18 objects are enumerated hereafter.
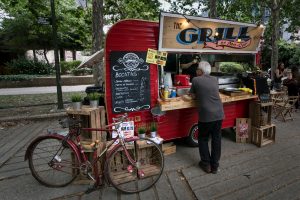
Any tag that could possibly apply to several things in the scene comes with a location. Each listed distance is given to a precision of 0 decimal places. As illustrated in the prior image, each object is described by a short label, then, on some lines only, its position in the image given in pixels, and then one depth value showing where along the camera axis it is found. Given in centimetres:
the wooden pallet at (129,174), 368
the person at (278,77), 901
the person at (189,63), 556
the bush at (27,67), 1728
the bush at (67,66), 1871
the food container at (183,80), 502
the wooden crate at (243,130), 539
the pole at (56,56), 763
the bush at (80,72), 1736
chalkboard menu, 402
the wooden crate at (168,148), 479
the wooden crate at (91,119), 368
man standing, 395
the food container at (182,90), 485
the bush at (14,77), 1488
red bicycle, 343
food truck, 401
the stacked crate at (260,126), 519
